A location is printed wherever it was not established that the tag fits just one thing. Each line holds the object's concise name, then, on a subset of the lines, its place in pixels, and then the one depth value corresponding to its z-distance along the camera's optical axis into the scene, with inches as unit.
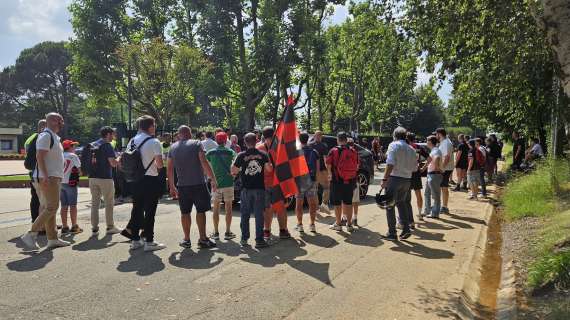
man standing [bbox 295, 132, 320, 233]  336.5
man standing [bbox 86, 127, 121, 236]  323.0
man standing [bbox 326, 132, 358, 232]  329.1
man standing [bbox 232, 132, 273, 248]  288.5
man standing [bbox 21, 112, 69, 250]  264.0
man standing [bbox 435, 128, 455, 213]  400.5
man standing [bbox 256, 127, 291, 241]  301.1
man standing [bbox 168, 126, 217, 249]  279.0
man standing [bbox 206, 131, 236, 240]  309.3
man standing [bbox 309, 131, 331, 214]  370.0
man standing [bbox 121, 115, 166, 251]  274.4
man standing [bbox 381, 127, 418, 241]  309.1
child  324.5
